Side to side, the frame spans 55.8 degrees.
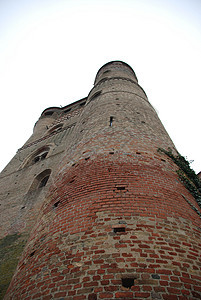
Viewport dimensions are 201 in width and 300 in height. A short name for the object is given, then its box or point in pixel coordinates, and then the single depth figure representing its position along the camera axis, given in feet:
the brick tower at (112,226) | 7.34
